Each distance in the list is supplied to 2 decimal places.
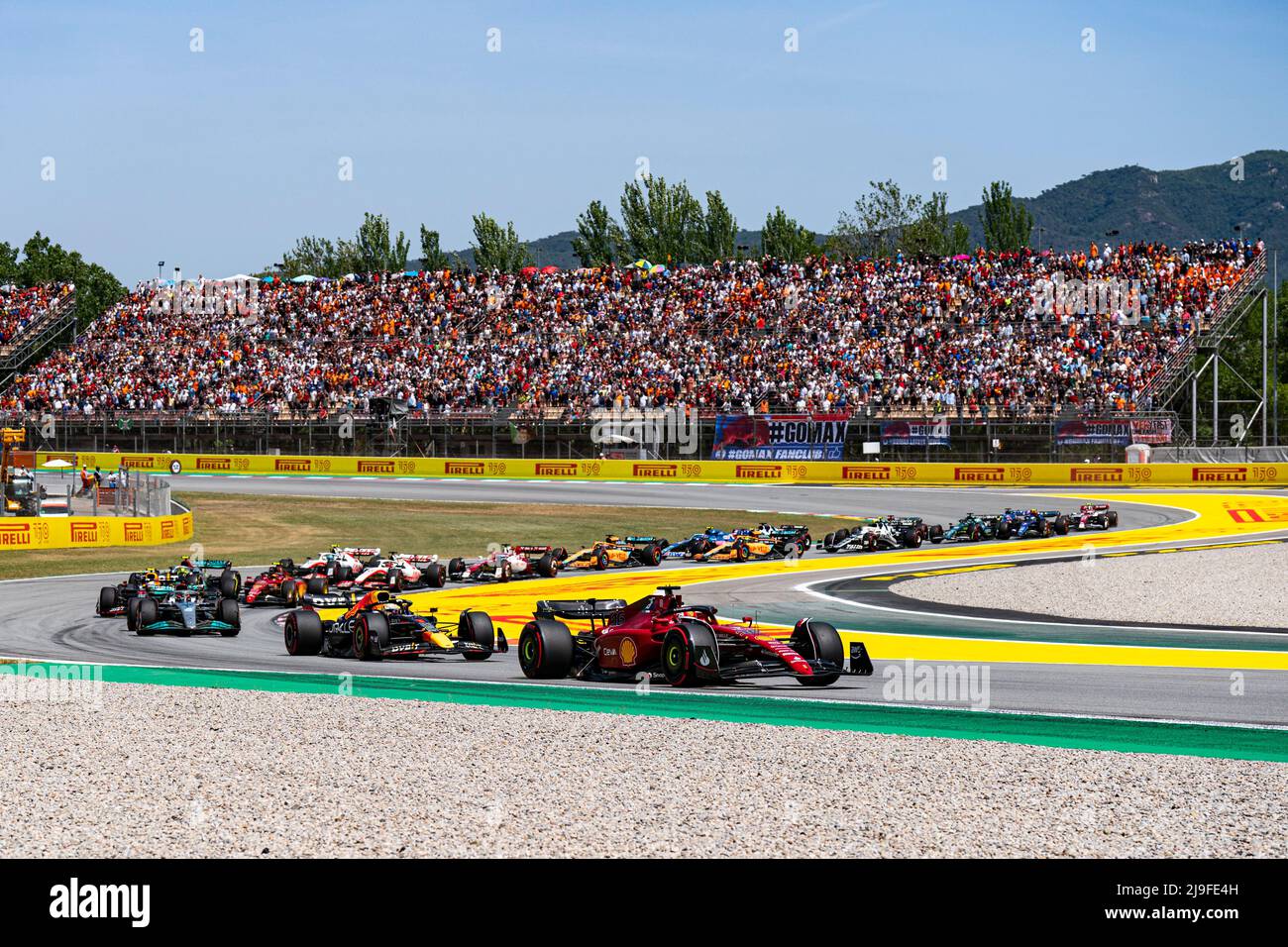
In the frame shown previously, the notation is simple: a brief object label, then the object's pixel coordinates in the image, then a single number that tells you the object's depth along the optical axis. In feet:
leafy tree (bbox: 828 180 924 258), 377.91
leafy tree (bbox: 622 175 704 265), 332.19
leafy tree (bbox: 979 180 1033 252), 365.20
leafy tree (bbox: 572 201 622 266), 331.98
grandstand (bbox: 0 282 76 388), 248.73
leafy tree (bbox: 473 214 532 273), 362.74
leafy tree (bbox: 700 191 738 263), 338.13
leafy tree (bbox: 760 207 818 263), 337.52
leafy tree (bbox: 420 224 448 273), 382.22
